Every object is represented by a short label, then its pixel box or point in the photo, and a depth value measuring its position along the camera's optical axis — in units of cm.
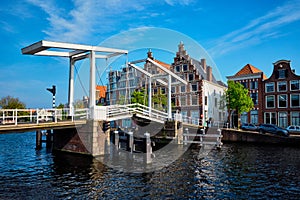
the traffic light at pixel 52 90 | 2199
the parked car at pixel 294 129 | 2716
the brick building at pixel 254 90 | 3497
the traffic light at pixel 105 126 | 1838
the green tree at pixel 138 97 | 3356
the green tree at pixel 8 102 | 3728
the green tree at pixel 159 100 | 3461
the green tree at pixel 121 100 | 3150
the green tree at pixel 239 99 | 3209
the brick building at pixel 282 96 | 3206
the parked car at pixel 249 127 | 2973
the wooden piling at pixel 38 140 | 2248
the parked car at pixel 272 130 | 2531
